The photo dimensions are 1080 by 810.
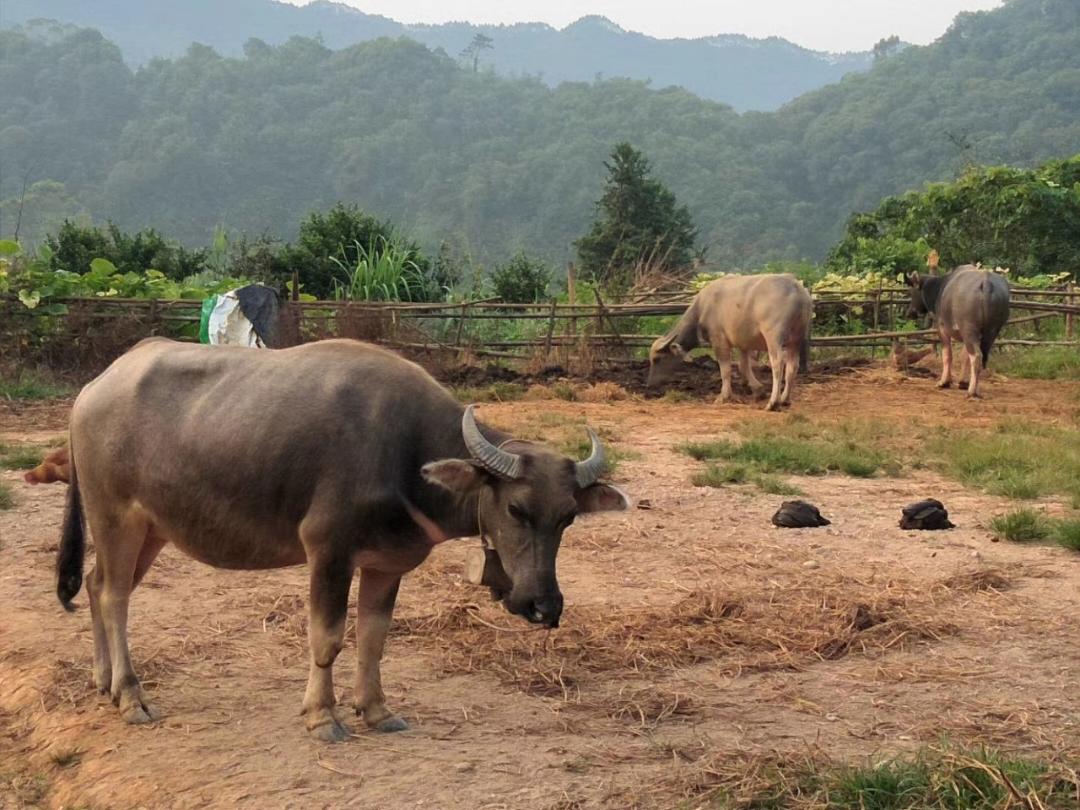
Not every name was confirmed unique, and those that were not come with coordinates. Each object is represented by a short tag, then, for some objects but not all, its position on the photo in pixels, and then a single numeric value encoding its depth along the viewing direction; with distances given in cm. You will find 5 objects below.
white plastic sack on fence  1316
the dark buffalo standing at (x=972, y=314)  1427
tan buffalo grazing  1363
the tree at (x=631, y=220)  2980
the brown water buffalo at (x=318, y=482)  424
